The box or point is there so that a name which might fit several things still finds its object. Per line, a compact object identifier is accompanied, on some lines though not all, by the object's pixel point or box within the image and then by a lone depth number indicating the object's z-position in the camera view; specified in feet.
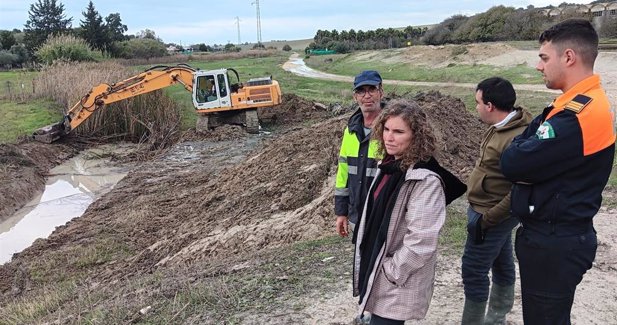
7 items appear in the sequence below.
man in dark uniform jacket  7.53
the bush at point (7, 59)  155.98
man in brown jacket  10.10
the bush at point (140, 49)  187.62
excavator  56.65
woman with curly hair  8.61
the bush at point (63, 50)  113.60
